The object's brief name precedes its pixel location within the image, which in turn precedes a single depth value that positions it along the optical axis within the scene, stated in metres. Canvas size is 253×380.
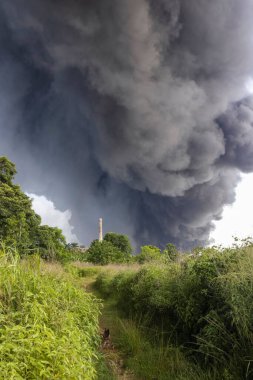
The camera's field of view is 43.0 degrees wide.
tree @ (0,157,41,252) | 18.11
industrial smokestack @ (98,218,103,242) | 59.26
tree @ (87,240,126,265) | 40.37
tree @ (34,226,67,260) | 21.67
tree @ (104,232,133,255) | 52.22
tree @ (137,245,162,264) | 48.63
